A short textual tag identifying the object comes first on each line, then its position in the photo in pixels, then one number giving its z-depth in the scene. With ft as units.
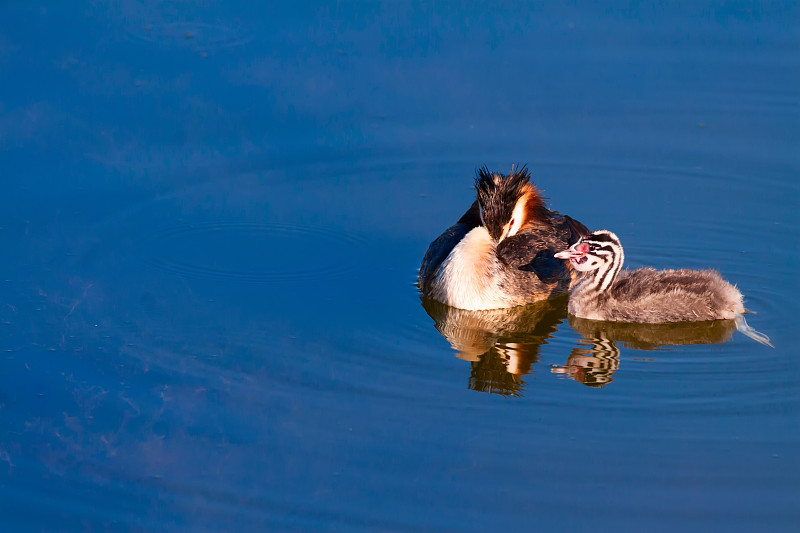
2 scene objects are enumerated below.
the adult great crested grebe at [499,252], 69.87
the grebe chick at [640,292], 65.57
